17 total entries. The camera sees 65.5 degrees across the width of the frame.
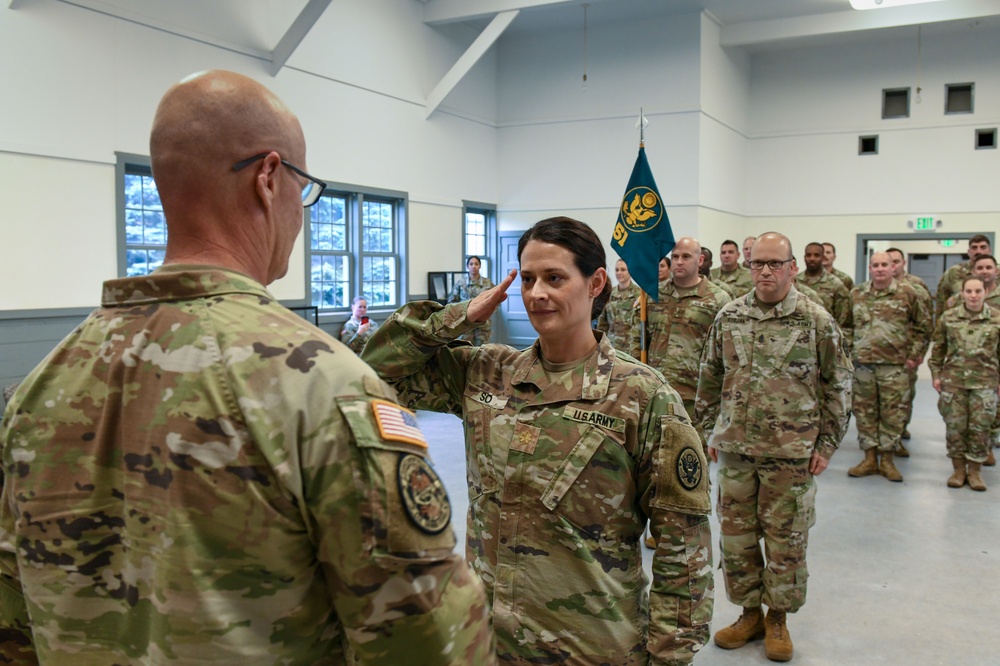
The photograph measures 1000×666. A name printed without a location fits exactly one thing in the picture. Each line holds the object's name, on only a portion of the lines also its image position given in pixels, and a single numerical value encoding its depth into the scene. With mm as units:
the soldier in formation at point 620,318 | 6242
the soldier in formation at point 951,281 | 8266
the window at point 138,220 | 6910
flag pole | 4268
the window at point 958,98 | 11516
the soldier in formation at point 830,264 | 8088
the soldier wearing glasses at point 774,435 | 3252
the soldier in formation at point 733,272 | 7609
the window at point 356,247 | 9422
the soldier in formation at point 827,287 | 6930
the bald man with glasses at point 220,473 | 864
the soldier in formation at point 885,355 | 6203
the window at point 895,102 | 11867
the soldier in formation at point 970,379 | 5797
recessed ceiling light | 10242
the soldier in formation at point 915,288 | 6375
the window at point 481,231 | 12212
